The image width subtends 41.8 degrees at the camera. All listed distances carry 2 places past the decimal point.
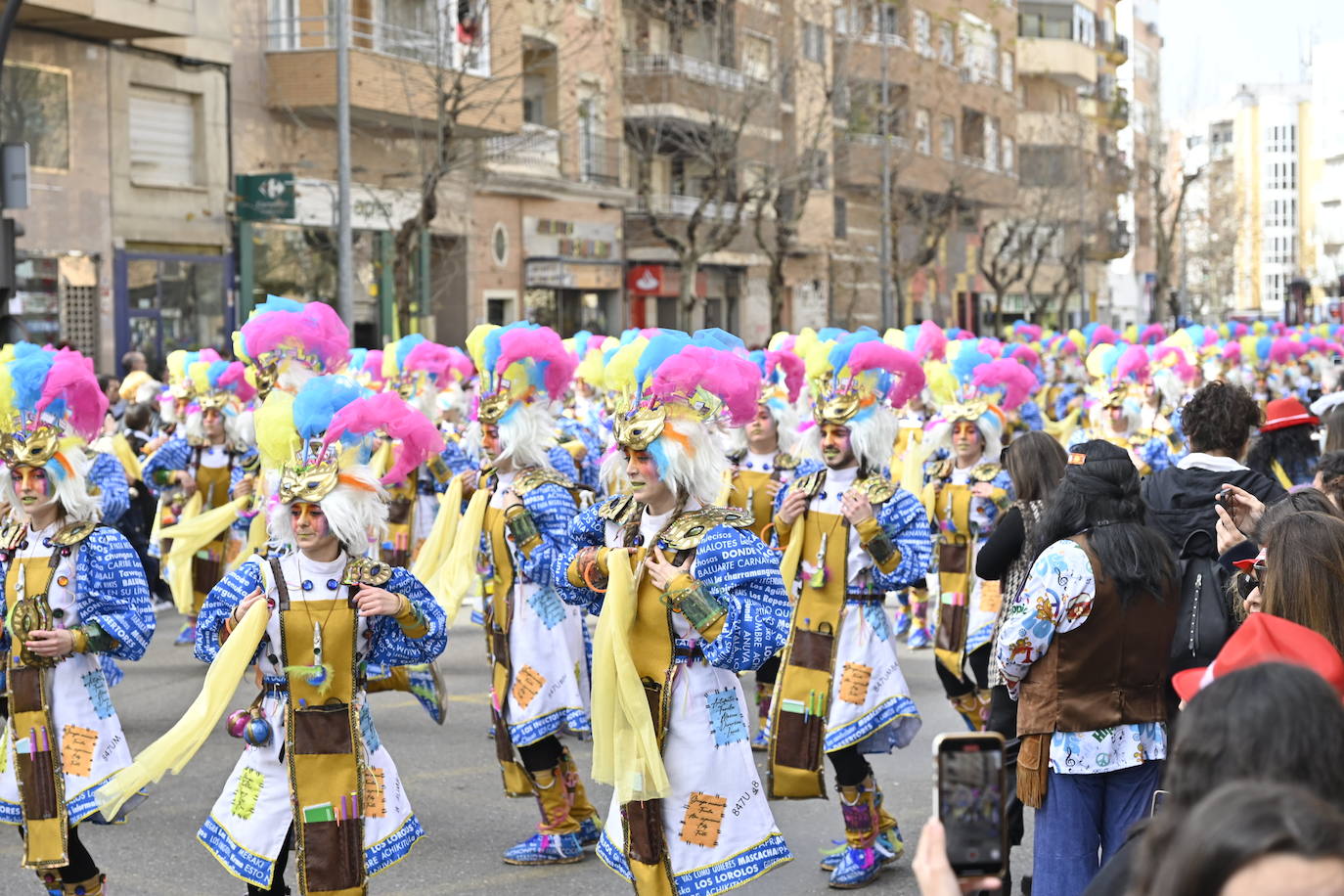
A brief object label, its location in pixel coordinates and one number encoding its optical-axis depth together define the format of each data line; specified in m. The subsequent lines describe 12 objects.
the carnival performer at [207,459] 11.45
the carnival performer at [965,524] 8.34
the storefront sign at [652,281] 36.59
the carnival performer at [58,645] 5.76
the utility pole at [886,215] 34.69
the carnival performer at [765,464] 8.73
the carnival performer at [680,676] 5.11
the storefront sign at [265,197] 24.19
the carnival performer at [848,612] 6.80
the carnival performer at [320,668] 5.23
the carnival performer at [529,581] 7.07
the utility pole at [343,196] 20.91
